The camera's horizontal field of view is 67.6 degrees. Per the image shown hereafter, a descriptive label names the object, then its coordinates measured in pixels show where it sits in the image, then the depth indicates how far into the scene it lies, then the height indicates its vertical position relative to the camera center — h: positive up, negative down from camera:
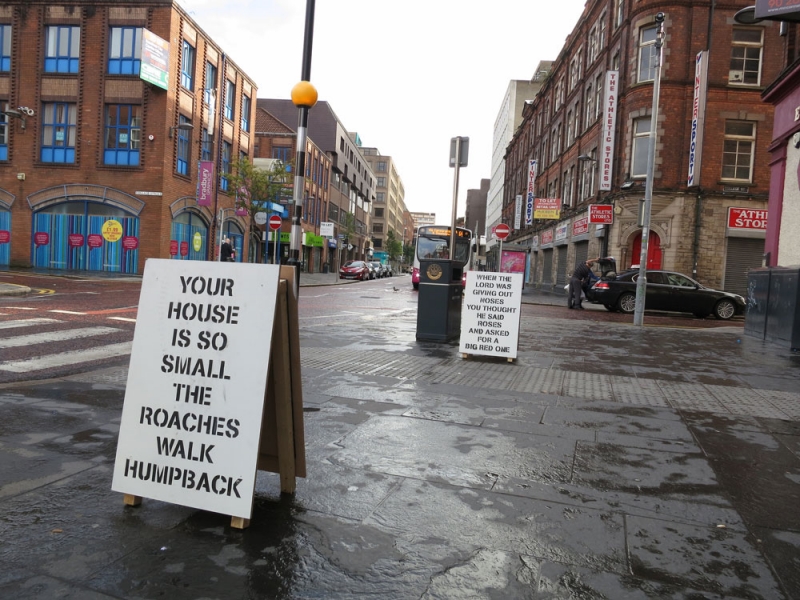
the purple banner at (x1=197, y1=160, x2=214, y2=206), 30.06 +4.13
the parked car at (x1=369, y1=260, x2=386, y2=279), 56.44 +0.33
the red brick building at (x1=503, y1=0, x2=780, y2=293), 23.98 +6.38
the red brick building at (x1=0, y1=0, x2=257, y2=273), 27.94 +5.74
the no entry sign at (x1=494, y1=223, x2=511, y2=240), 23.38 +1.95
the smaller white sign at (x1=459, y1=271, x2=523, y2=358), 8.27 -0.48
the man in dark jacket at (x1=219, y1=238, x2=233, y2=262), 24.23 +0.57
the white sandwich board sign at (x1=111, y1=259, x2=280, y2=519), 2.81 -0.60
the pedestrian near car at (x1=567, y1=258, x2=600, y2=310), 20.67 +0.20
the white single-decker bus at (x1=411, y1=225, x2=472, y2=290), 32.69 +1.97
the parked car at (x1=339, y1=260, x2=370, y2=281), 44.31 +0.12
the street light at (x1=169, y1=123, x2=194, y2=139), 26.83 +6.12
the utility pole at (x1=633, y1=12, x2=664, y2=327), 14.52 +2.19
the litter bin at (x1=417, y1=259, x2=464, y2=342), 9.40 -0.34
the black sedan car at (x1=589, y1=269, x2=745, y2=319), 18.78 -0.11
